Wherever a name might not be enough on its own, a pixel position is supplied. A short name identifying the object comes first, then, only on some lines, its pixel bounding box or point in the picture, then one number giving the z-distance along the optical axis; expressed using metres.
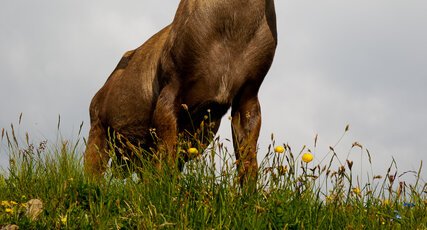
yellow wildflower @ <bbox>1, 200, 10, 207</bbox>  9.05
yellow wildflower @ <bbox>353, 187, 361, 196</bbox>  8.65
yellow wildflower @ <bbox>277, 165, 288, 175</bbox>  8.28
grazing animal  11.03
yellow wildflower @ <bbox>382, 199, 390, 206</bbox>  9.09
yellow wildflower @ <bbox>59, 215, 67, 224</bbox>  8.30
